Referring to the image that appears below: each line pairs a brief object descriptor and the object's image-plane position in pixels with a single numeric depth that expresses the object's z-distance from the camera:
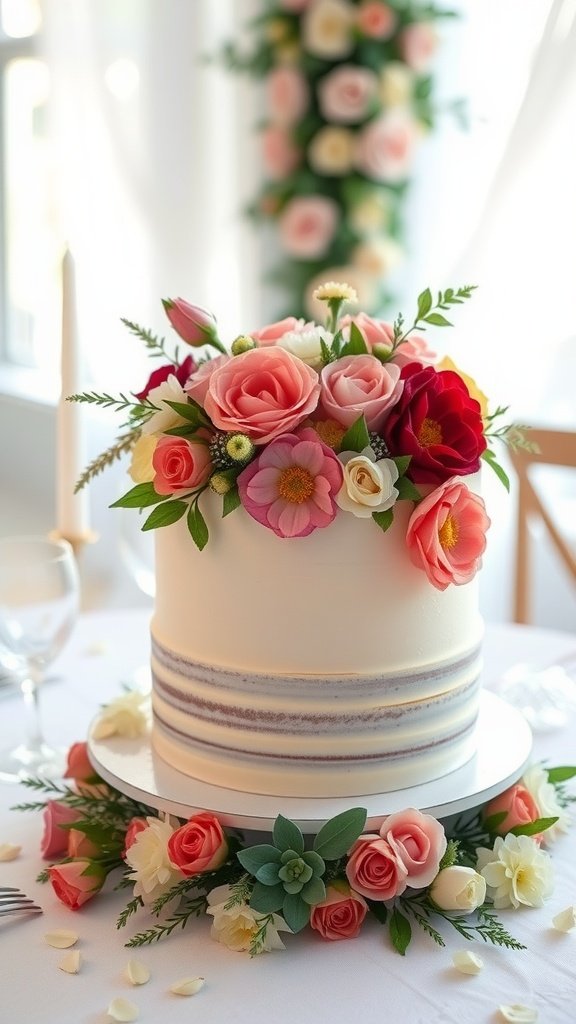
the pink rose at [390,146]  2.71
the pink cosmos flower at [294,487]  0.85
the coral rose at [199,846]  0.86
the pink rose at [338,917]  0.85
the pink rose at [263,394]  0.85
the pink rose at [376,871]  0.84
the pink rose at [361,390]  0.86
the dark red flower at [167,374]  0.96
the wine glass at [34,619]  1.15
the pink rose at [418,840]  0.84
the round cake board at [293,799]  0.88
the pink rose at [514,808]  0.94
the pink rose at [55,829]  0.97
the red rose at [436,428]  0.87
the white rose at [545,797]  0.99
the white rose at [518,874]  0.89
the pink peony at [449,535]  0.86
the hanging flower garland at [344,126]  2.71
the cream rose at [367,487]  0.84
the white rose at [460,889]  0.86
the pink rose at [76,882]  0.90
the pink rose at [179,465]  0.88
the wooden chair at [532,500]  2.03
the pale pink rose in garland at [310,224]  2.89
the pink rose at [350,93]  2.74
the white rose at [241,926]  0.84
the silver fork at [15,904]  0.90
